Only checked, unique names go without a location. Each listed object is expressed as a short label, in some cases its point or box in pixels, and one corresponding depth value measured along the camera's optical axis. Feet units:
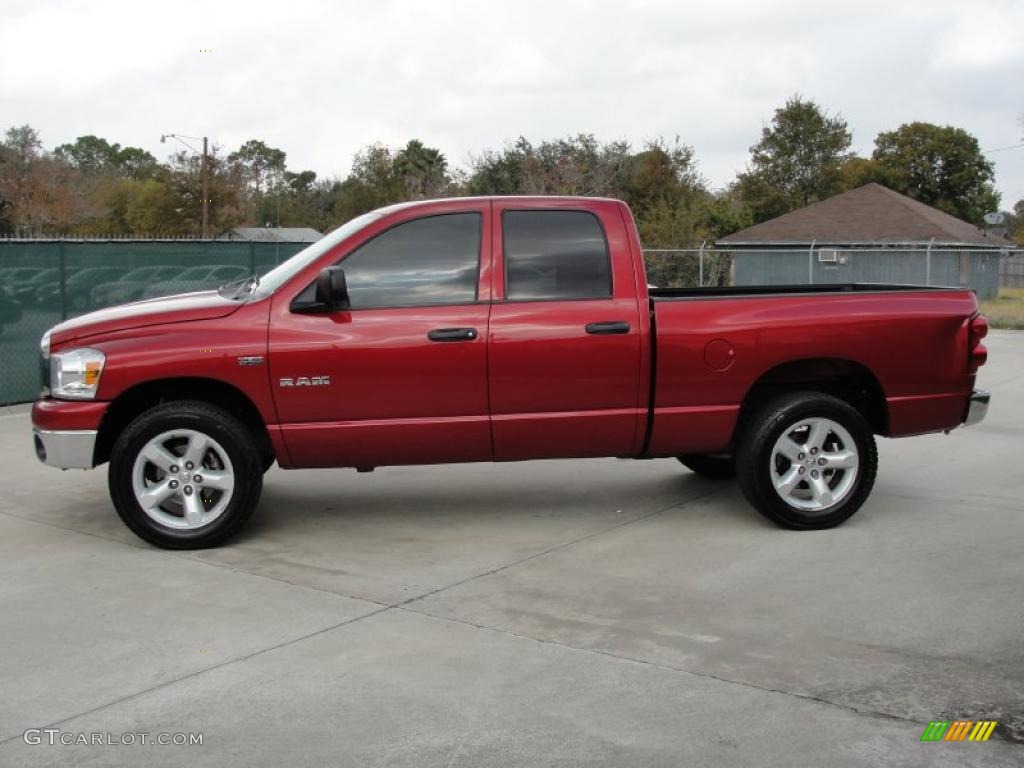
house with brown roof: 110.42
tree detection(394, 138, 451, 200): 188.43
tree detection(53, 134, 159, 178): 341.00
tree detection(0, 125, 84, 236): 205.05
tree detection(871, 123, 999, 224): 204.03
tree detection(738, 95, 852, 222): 204.33
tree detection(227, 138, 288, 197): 262.90
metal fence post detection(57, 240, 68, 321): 41.69
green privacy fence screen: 40.22
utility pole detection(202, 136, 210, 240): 178.60
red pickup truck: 21.25
